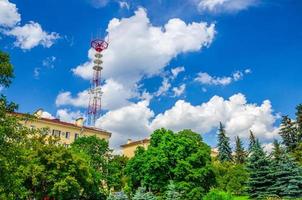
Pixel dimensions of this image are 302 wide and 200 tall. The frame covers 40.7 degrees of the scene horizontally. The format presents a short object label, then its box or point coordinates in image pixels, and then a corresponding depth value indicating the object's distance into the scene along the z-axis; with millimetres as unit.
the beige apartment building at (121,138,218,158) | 98812
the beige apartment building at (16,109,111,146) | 73625
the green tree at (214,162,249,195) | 56497
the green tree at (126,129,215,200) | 42531
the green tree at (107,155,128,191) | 57344
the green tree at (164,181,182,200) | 37716
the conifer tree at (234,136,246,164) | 86812
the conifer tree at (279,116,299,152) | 66625
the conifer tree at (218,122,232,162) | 85875
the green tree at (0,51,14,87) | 19547
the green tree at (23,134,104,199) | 43438
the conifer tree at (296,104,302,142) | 62972
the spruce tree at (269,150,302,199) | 35906
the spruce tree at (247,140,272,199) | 37344
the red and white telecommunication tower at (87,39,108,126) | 74000
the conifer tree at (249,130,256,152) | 85450
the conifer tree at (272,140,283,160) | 65175
